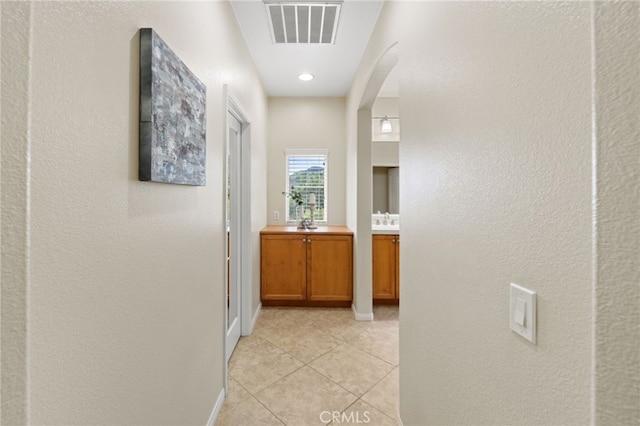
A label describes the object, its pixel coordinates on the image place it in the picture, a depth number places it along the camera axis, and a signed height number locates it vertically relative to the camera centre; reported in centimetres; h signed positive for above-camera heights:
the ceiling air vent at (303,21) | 203 +151
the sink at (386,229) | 343 -23
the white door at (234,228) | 261 -17
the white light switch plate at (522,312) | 66 -25
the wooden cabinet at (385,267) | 342 -69
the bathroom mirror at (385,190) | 396 +31
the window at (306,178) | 400 +47
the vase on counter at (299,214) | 390 -4
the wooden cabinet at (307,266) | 339 -67
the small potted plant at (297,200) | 384 +15
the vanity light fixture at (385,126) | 381 +118
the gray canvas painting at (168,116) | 92 +36
